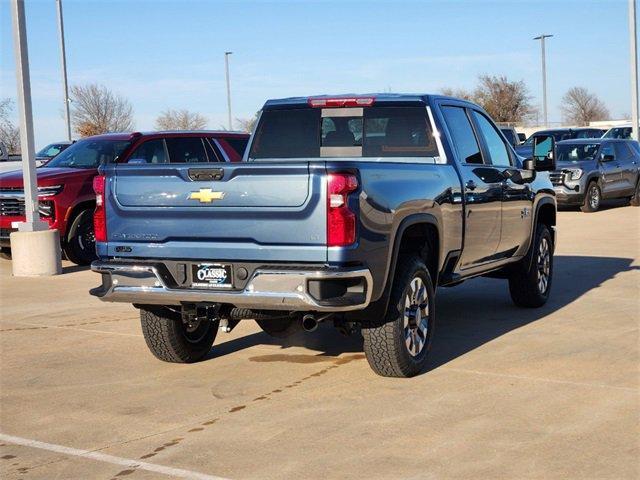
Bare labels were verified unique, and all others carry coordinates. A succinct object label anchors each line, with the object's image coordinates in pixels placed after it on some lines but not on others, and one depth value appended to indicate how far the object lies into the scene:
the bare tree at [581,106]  96.33
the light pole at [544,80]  55.81
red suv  13.88
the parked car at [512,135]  31.23
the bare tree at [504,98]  75.25
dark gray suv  22.02
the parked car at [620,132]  39.09
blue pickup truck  6.06
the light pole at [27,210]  12.99
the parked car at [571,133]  33.22
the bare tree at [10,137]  44.94
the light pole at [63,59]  32.66
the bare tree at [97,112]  50.00
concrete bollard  12.97
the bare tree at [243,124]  58.42
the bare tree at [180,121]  57.00
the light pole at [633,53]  31.41
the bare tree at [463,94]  75.25
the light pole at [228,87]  50.66
